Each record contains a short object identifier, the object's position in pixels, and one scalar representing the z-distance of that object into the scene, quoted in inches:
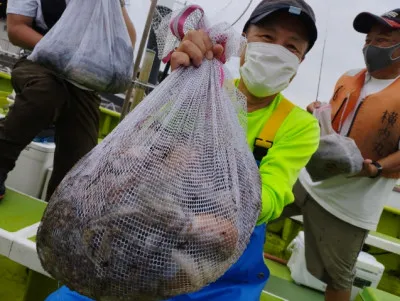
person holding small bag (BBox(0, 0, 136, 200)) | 78.4
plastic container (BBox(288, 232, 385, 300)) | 124.2
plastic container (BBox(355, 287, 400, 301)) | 86.2
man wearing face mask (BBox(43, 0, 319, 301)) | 48.3
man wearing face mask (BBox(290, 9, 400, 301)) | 82.5
